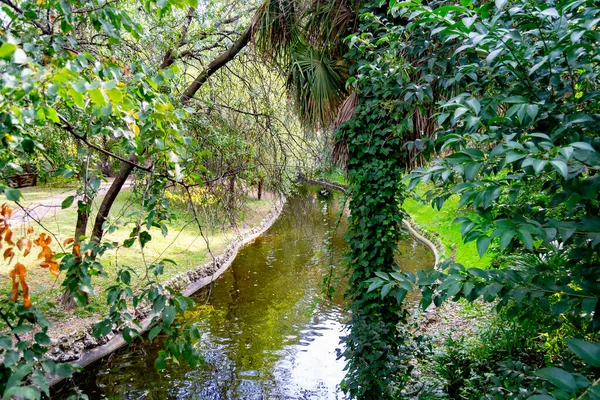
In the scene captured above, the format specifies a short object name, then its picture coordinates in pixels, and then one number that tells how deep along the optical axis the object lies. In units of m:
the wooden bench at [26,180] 14.79
